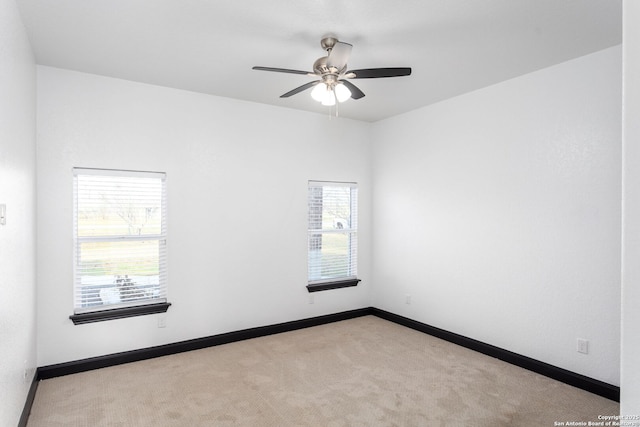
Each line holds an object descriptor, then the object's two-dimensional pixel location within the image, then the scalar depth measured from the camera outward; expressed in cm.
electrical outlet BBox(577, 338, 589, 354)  299
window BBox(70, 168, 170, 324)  336
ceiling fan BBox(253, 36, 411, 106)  247
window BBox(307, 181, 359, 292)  473
